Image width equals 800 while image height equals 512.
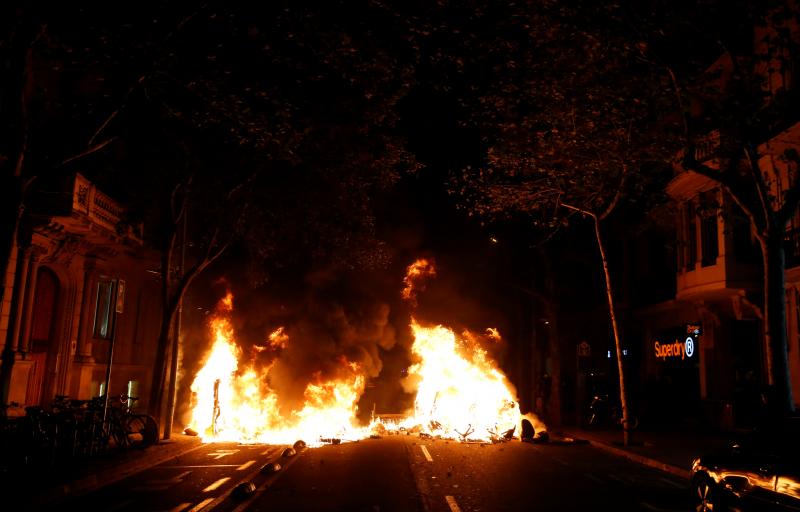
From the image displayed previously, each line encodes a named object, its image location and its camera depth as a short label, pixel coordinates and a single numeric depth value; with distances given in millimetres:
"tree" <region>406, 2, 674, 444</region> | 15328
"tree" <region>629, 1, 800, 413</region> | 13172
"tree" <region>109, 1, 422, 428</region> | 19000
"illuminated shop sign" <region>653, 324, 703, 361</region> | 25062
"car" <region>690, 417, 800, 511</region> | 7293
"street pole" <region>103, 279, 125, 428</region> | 15695
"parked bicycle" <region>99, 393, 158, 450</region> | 16562
